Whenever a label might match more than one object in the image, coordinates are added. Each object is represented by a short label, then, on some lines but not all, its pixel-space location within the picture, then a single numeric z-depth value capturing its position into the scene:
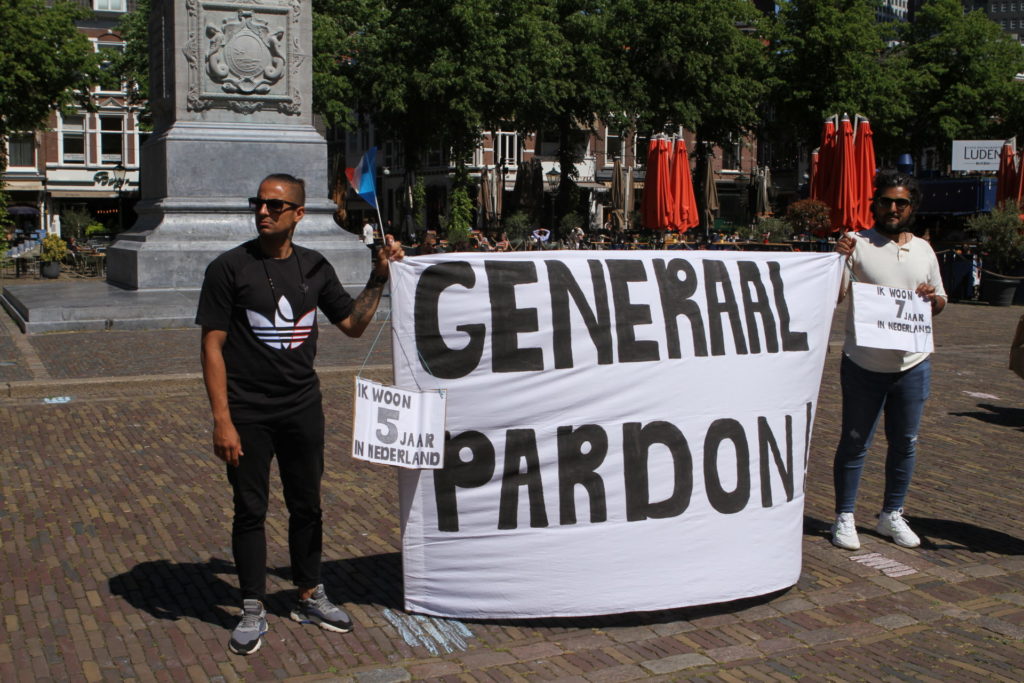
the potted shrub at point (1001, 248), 21.89
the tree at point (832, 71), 48.50
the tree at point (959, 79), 52.22
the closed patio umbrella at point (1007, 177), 26.09
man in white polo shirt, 5.48
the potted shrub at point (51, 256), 26.00
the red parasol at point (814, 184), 26.16
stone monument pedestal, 17.86
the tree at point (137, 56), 37.62
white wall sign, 35.94
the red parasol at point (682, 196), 26.42
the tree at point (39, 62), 37.56
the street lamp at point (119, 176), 42.72
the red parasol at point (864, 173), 22.27
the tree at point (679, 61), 43.94
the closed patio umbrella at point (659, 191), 26.31
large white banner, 4.47
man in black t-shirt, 4.12
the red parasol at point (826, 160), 23.40
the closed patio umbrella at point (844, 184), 22.16
